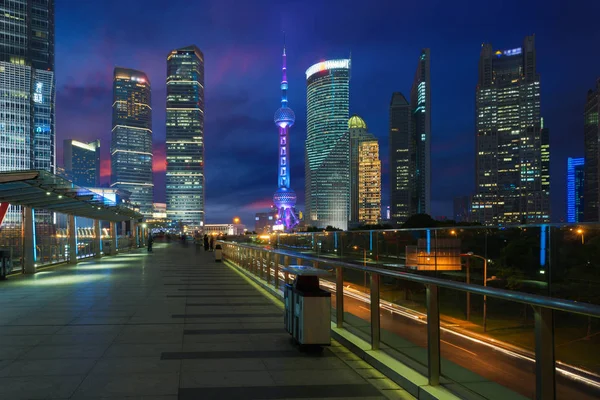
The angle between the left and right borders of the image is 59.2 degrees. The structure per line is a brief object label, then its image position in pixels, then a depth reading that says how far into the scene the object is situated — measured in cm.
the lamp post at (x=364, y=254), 1130
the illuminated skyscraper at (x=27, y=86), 12888
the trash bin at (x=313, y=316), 695
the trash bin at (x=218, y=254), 3170
